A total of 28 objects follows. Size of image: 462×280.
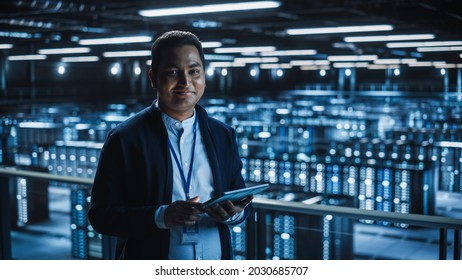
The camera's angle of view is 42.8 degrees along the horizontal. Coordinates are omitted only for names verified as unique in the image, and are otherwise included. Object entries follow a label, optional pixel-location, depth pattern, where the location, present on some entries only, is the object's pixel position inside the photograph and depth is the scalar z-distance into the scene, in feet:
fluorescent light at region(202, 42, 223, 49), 40.17
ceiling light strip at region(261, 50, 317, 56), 50.08
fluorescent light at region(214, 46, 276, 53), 48.27
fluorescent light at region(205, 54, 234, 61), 56.14
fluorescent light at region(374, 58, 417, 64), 48.37
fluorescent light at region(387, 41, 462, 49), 30.55
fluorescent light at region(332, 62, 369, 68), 64.41
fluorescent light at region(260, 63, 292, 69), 74.13
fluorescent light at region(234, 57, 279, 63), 63.84
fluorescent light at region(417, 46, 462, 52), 27.40
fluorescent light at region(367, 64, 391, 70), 58.65
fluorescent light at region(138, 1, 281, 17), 17.80
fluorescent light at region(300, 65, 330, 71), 74.25
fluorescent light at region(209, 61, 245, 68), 70.43
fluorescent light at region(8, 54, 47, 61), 46.61
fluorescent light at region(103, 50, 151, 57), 46.91
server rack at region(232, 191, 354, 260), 20.64
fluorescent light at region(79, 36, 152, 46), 29.84
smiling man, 5.29
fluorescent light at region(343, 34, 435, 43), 32.94
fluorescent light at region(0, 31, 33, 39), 38.01
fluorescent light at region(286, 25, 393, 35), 26.55
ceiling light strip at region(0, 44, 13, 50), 39.25
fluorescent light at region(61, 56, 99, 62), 53.72
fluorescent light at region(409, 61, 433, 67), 34.02
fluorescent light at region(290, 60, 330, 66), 66.94
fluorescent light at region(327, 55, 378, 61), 54.90
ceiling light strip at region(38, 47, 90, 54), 43.78
